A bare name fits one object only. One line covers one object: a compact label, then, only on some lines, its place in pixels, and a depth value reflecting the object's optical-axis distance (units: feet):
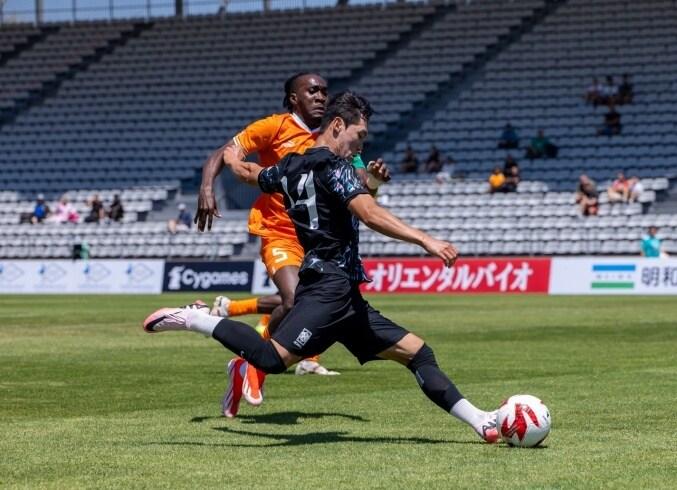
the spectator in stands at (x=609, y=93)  139.44
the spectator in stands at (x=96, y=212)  148.66
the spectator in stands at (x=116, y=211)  147.72
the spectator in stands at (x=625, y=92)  139.44
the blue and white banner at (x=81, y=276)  128.67
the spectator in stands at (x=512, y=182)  131.95
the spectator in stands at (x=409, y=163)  141.08
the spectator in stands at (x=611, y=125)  136.77
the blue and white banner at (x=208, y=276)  123.34
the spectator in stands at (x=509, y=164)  133.28
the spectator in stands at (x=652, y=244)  115.85
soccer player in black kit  28.35
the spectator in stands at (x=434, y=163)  139.54
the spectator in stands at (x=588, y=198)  126.00
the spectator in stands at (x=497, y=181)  132.16
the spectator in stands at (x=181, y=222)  142.61
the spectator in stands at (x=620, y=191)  126.93
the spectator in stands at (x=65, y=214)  150.41
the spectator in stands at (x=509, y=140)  139.33
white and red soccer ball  27.58
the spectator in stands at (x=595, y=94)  140.15
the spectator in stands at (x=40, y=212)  151.23
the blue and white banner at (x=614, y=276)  110.73
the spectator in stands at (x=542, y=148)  135.95
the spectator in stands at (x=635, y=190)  126.31
